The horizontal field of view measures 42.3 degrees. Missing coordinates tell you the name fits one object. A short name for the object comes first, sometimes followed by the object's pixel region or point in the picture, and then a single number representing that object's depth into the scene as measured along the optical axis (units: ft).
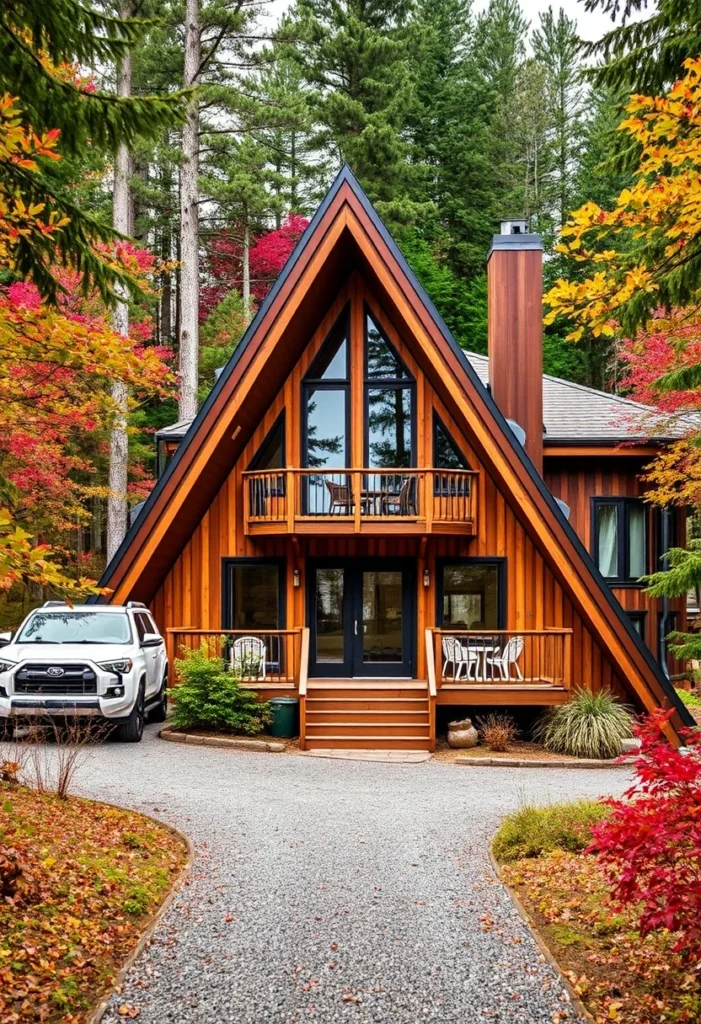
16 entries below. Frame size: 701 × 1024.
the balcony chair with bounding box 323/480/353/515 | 53.21
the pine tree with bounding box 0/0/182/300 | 19.66
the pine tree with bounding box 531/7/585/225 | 136.56
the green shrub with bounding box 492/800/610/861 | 25.94
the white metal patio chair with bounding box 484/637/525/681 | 50.11
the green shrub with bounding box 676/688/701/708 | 60.80
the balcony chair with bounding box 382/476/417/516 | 52.80
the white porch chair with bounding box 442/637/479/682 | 50.31
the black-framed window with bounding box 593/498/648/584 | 62.28
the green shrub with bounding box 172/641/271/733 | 46.98
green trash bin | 47.85
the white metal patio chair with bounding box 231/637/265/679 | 50.29
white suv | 41.70
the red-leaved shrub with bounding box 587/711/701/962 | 15.01
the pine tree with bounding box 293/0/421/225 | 106.63
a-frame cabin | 49.16
